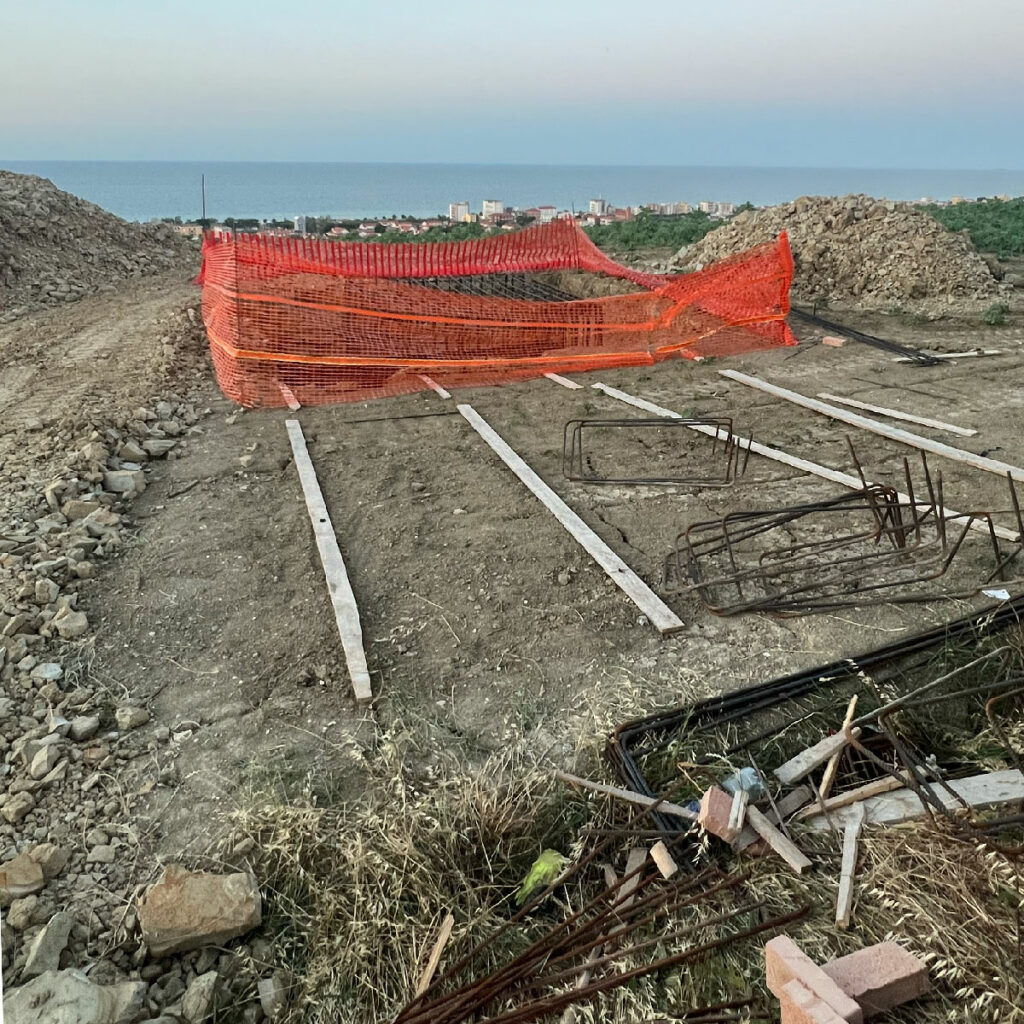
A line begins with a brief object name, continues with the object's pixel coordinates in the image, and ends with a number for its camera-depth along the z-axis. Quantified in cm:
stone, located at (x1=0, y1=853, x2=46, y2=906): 288
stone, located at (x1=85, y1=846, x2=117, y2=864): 303
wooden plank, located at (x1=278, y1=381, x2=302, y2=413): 811
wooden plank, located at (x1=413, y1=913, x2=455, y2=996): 263
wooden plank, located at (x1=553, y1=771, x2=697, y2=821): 308
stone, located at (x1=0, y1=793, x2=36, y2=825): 319
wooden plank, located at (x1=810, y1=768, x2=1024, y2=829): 302
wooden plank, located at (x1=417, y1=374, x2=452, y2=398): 864
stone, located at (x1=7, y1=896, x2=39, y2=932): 279
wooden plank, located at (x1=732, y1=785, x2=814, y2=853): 295
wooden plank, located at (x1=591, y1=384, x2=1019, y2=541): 530
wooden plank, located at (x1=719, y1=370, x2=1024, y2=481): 636
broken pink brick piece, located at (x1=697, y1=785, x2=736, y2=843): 290
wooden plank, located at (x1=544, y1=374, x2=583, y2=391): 893
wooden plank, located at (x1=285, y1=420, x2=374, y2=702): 399
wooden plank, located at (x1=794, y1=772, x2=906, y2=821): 308
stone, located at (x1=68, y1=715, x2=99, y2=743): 360
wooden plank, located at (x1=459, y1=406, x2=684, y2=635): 443
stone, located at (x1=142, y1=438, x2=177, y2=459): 676
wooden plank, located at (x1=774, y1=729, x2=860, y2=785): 327
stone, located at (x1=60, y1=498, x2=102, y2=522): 554
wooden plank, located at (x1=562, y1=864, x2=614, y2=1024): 248
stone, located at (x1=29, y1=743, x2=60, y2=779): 339
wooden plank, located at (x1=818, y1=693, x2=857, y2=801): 314
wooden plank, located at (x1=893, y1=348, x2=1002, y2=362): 984
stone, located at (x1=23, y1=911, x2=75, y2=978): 264
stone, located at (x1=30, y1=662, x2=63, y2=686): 395
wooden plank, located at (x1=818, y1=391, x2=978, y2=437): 725
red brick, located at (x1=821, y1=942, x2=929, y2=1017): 228
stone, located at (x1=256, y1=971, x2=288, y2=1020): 264
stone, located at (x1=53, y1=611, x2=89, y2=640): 430
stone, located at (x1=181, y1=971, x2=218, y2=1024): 259
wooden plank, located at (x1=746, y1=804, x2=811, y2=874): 281
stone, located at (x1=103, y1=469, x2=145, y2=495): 600
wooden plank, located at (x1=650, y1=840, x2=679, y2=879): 284
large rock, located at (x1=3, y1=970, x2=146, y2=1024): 245
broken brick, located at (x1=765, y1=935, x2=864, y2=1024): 215
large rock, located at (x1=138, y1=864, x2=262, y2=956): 273
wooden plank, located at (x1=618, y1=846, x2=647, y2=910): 280
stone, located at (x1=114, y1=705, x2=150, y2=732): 368
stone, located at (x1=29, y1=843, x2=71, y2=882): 296
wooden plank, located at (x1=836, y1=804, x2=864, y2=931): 264
